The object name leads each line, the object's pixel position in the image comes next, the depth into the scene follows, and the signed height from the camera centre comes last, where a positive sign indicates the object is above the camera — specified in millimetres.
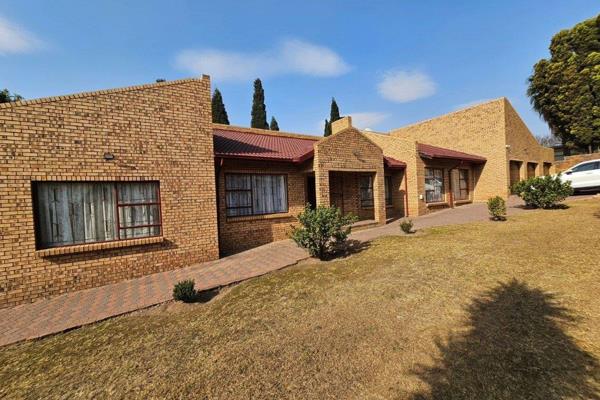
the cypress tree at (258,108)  39312 +13122
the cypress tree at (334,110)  41503 +12953
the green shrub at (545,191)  11469 -325
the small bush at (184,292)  5617 -1913
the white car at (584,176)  13984 +340
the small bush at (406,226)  9633 -1288
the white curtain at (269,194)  10281 +128
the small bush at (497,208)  10133 -835
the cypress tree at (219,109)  35562 +12122
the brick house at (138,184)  6145 +511
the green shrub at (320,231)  7602 -1034
